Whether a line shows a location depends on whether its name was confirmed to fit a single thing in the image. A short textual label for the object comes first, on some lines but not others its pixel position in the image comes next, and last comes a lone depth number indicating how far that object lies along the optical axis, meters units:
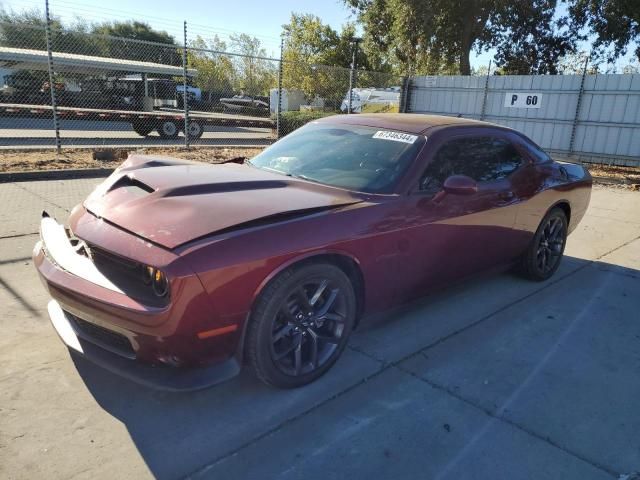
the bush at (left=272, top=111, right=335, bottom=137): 18.03
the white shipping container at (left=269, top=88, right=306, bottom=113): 28.19
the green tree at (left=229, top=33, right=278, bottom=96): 25.06
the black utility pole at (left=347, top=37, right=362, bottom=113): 14.19
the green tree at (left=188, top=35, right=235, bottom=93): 29.94
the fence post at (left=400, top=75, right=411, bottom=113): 16.94
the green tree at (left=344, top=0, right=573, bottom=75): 20.42
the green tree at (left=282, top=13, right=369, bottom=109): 36.31
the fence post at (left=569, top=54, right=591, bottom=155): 12.88
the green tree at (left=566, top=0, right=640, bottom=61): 21.30
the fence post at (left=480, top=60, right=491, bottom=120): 14.83
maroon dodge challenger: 2.33
